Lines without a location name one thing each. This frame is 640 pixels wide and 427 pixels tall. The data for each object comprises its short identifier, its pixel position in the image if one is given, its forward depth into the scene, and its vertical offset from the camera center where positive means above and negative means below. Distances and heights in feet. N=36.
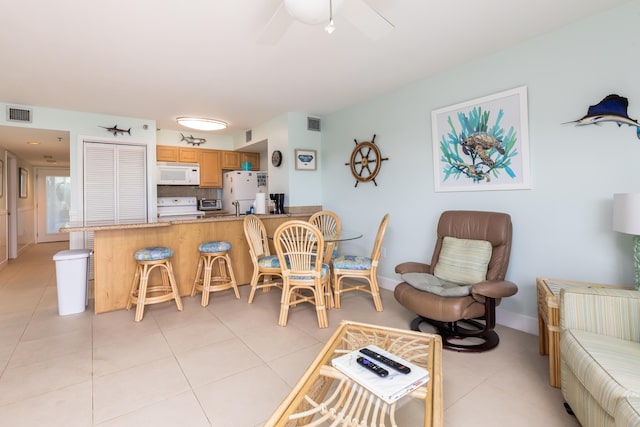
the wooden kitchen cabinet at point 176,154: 17.76 +3.75
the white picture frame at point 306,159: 14.74 +2.73
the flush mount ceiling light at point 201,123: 14.19 +4.44
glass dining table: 10.25 -0.80
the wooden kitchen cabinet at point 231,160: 19.61 +3.67
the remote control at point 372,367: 4.16 -2.14
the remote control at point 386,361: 4.25 -2.12
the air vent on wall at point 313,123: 15.10 +4.54
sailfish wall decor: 6.70 +2.22
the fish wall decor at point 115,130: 14.71 +4.27
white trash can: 10.00 -2.04
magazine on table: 3.89 -2.18
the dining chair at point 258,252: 10.48 -1.31
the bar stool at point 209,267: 10.91 -1.86
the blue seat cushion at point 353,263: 10.08 -1.61
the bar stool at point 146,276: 9.62 -1.90
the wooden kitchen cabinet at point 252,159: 20.37 +3.87
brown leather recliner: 6.98 -1.94
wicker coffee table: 3.60 -2.29
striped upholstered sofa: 3.72 -2.07
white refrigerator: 18.25 +1.78
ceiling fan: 5.01 +3.52
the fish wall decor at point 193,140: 18.34 +4.68
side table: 5.82 -2.07
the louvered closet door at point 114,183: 14.51 +1.75
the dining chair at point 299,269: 8.84 -1.59
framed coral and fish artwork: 8.39 +2.07
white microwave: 16.93 +2.49
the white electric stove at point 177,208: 17.16 +0.54
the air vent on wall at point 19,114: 12.56 +4.36
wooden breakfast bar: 10.28 -1.06
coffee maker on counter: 14.83 +0.67
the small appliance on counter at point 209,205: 19.21 +0.75
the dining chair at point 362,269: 10.06 -1.80
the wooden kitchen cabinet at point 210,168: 18.89 +3.03
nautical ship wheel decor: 12.55 +2.28
